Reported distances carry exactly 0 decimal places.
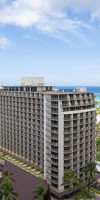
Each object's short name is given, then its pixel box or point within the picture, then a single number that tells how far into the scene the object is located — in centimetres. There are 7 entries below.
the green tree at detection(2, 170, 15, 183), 5301
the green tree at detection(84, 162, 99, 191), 5999
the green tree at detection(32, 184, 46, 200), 4544
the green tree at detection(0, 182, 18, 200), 4719
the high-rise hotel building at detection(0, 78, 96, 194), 6029
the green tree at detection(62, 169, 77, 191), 5554
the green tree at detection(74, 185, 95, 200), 5126
